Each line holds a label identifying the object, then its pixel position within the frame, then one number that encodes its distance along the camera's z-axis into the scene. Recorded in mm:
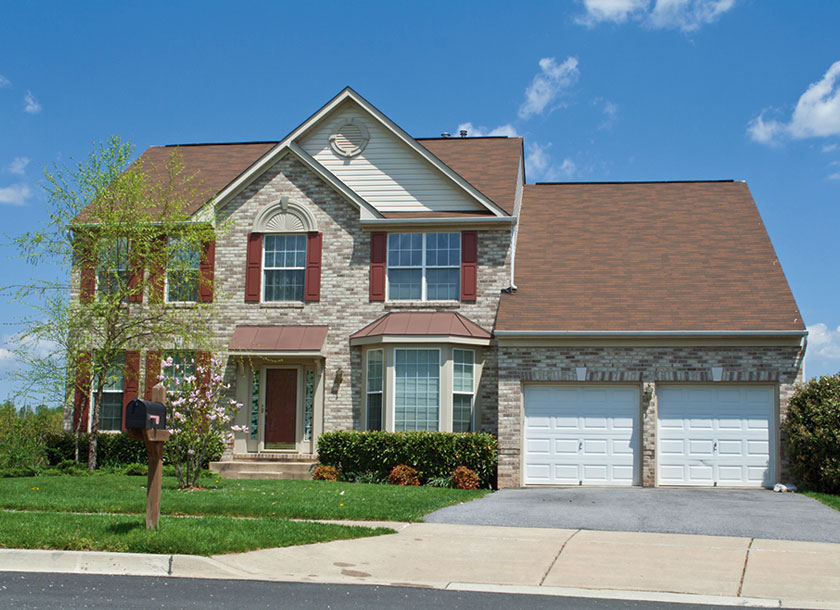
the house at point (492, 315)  19562
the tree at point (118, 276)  20375
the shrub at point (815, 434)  18016
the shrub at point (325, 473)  19875
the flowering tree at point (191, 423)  16766
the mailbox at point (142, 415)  10359
